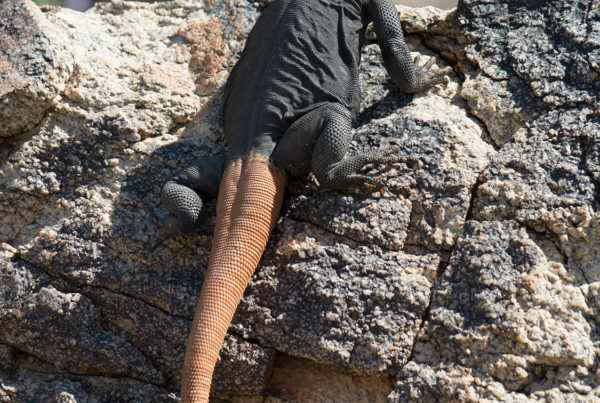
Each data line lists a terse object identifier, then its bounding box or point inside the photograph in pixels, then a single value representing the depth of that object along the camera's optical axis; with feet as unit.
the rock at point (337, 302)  21.01
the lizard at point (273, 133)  21.25
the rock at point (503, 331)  19.49
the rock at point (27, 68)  25.66
